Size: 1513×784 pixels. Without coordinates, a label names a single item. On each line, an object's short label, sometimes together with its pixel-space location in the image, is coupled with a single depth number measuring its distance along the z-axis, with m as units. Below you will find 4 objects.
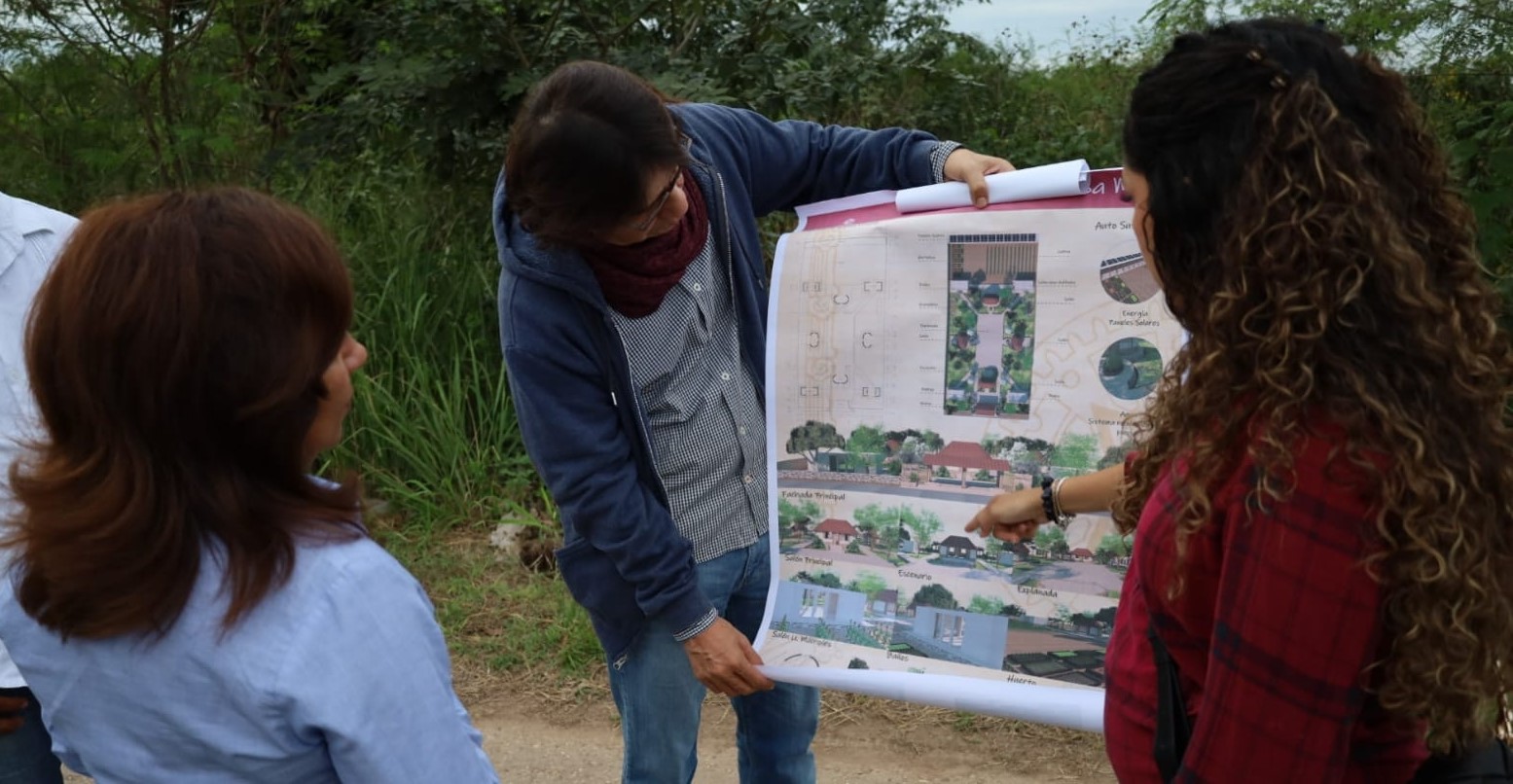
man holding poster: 2.04
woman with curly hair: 1.25
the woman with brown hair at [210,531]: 1.29
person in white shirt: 2.09
